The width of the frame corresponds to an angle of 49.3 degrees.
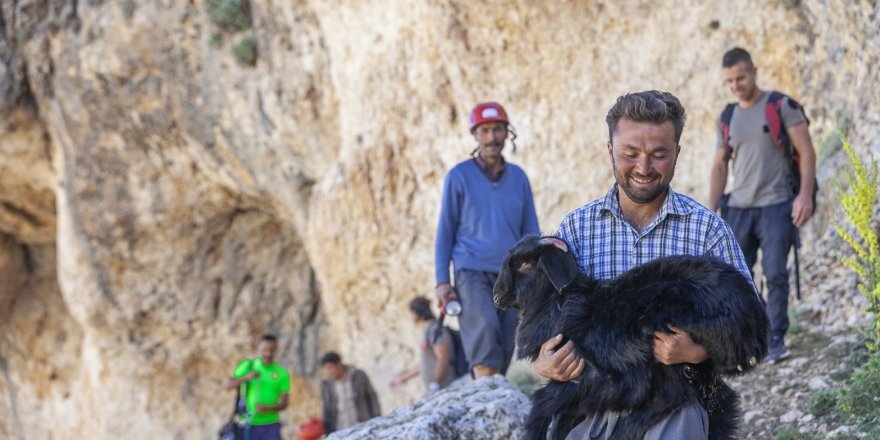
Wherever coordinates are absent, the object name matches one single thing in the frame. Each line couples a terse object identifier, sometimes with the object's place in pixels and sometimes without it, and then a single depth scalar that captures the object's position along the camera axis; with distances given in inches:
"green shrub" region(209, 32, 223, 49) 517.7
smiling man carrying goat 90.8
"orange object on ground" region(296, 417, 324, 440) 303.9
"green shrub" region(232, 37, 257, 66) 509.0
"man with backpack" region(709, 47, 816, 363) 207.8
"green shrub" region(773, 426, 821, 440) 161.0
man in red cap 198.5
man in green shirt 316.8
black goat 89.4
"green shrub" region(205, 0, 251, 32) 509.7
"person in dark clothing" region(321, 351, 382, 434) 311.3
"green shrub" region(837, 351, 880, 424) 158.9
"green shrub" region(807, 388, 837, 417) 170.9
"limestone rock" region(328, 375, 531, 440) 144.3
